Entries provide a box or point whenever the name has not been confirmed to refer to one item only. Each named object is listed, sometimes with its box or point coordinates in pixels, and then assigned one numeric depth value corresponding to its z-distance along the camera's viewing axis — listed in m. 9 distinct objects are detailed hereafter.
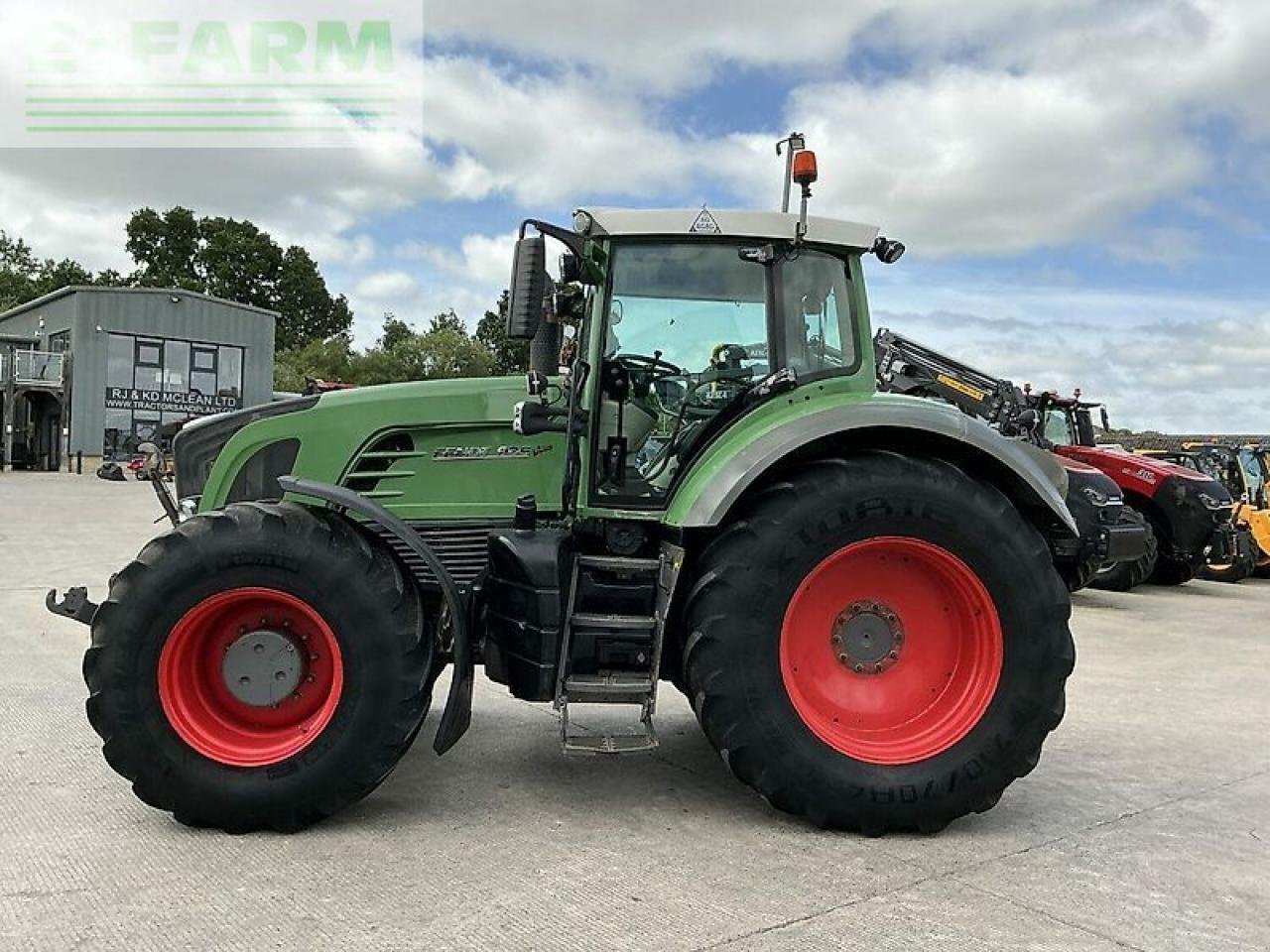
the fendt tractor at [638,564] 3.89
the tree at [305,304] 60.34
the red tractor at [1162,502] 12.41
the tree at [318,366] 51.50
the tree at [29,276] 56.91
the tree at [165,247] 55.59
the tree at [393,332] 58.56
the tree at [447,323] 57.66
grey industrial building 35.94
